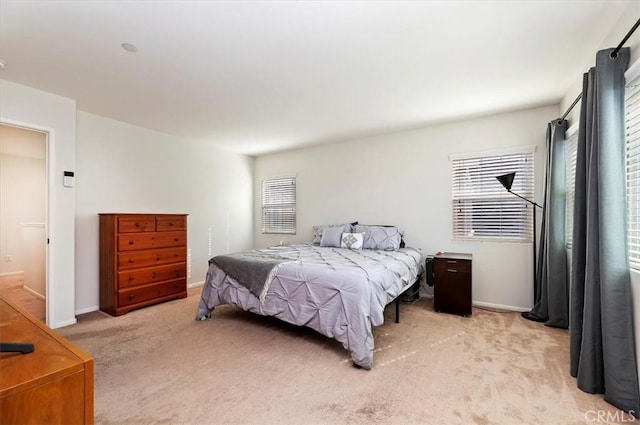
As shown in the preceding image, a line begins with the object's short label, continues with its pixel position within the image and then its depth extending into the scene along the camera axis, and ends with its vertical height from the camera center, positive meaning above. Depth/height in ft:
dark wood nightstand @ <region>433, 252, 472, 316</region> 10.96 -2.76
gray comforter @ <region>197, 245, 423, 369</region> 7.51 -2.42
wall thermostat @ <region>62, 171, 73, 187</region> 10.42 +1.25
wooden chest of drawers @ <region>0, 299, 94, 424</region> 2.48 -1.55
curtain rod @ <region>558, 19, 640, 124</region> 5.35 +3.36
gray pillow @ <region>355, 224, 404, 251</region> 12.97 -1.14
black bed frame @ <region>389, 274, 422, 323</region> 12.61 -3.33
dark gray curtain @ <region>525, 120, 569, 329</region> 9.76 -1.15
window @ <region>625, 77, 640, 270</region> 5.94 +0.98
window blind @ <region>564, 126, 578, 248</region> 9.80 +1.31
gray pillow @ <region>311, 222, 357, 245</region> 14.58 -0.86
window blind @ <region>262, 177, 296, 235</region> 18.25 +0.52
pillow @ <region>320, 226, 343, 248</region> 14.13 -1.17
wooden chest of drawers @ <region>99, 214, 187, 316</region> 11.41 -1.99
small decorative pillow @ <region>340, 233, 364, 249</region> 13.44 -1.30
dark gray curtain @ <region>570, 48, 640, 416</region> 5.68 -0.94
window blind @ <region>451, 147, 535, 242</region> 11.71 +0.65
